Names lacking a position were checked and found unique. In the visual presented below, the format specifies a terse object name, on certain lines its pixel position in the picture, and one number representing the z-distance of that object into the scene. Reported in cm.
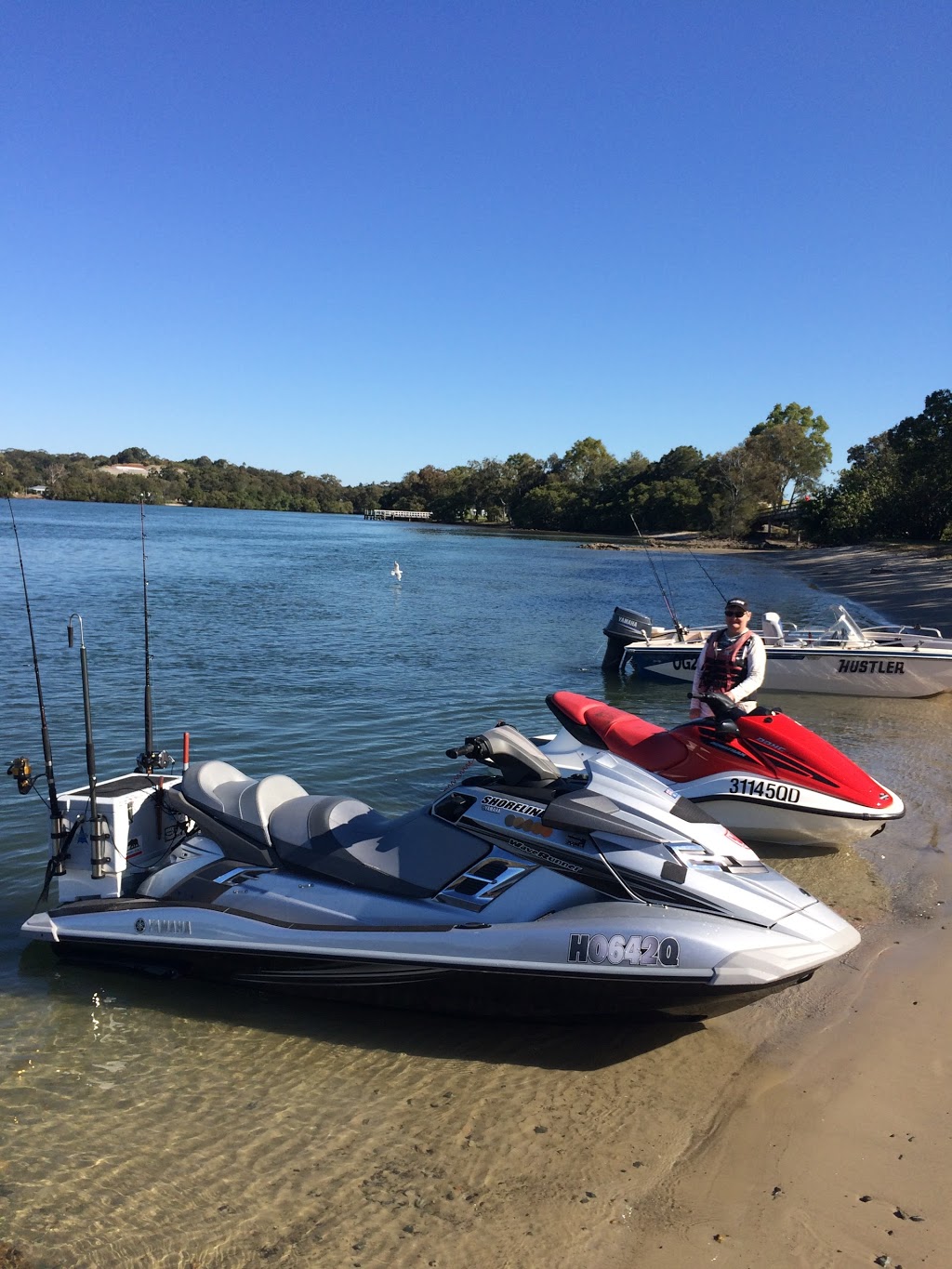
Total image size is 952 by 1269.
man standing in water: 725
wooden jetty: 15936
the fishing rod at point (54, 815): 501
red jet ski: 675
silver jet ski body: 406
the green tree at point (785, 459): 8625
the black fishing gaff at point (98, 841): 500
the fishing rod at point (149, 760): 550
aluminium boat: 1401
